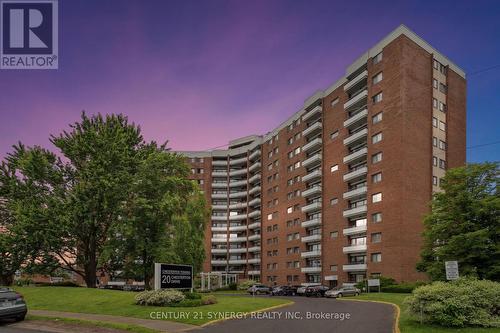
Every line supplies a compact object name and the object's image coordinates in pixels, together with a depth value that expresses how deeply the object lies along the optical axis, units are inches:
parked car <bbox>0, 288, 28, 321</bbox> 693.9
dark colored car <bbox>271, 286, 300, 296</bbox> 2170.3
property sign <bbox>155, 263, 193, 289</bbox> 1026.0
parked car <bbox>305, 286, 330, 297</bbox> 1937.7
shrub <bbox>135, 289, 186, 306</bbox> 968.9
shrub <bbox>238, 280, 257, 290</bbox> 2932.1
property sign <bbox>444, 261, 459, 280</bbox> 702.4
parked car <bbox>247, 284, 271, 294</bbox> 2320.4
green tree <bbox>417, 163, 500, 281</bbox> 1093.8
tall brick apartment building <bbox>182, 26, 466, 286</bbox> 2145.7
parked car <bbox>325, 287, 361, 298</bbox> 1781.5
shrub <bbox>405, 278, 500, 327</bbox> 611.5
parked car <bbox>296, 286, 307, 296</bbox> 2082.9
